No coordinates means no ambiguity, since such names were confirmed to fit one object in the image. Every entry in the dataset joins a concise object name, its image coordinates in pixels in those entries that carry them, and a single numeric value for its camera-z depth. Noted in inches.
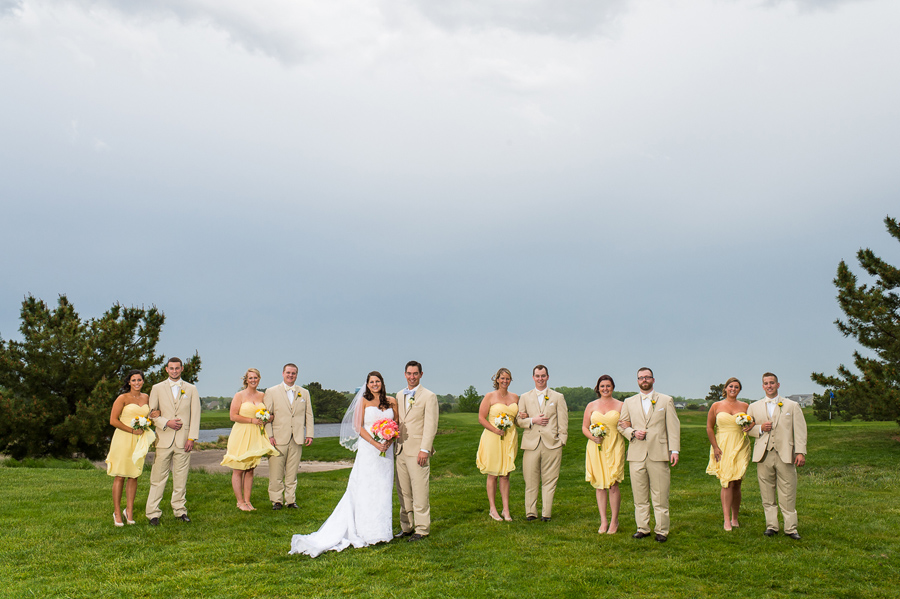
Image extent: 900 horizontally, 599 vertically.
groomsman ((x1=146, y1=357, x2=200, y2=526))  389.4
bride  331.3
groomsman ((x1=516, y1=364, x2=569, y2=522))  392.8
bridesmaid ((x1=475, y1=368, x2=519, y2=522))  402.3
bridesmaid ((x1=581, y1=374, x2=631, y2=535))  359.6
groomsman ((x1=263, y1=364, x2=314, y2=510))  443.8
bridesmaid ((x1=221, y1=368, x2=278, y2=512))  428.1
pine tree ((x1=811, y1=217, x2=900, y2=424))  811.4
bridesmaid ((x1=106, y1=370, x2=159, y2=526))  374.6
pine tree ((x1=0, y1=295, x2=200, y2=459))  959.0
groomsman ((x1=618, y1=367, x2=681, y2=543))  340.2
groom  342.0
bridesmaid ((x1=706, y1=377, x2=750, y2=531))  373.4
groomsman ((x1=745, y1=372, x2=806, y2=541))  351.3
